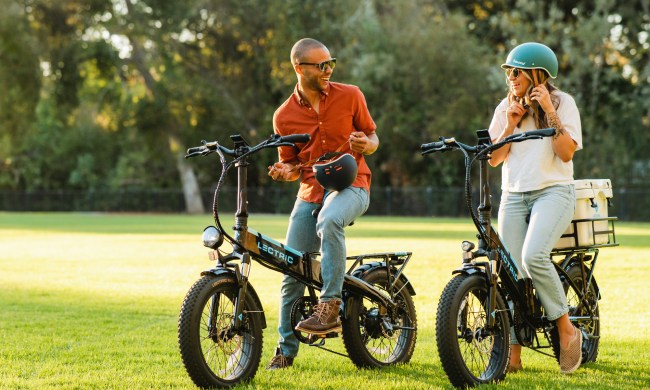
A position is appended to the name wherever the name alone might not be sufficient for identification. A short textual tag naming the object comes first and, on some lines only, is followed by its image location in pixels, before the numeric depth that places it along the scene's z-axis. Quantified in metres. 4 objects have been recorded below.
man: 10.48
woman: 10.60
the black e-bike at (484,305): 9.88
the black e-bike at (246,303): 9.77
